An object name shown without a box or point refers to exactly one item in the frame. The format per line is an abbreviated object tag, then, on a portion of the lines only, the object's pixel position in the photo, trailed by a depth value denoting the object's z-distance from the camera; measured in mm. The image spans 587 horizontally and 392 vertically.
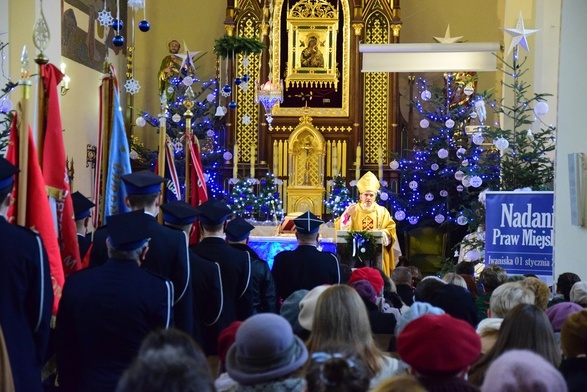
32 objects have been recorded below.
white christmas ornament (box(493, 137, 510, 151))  13945
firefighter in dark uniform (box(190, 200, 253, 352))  7629
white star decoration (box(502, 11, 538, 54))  15047
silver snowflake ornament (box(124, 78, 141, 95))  15232
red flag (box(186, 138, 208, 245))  10812
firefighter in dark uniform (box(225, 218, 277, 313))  7953
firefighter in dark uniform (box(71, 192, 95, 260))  8141
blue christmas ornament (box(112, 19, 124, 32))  12738
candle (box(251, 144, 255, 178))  19552
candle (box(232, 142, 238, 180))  19172
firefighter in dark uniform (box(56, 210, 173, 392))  4895
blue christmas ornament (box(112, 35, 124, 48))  12797
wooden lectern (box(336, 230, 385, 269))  14727
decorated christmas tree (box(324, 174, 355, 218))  19469
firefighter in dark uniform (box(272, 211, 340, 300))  8664
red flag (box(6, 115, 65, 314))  6324
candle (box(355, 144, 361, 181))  19906
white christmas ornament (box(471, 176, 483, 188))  15211
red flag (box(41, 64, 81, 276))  7172
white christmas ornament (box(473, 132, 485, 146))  15242
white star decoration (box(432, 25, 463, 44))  19984
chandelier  18562
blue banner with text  12109
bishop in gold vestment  16438
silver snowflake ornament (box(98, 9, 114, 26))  13762
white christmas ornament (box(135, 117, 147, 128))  19078
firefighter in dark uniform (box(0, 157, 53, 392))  5012
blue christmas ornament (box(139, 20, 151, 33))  13734
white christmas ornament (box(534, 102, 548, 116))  13727
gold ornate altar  20250
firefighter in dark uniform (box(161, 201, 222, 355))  7066
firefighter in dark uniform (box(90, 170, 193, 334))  6230
